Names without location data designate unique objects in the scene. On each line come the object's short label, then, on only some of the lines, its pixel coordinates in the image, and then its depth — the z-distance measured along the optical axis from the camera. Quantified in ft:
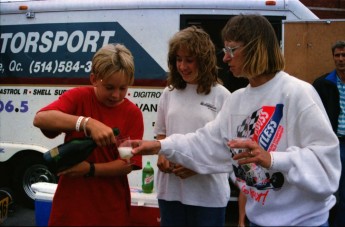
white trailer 17.28
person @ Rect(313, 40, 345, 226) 15.38
